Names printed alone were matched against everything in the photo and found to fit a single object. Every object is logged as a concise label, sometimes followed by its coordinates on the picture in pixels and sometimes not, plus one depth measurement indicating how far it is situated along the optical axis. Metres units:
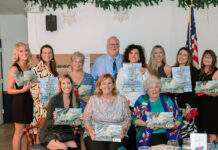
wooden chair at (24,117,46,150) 2.85
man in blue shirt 3.89
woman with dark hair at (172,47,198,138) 3.50
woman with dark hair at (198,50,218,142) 3.47
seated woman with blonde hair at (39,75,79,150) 2.79
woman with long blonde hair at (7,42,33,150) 3.42
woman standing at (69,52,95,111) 3.37
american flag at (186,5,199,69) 4.61
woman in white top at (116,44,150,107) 3.40
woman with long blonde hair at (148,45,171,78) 3.54
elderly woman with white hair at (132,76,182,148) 2.92
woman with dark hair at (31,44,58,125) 3.43
